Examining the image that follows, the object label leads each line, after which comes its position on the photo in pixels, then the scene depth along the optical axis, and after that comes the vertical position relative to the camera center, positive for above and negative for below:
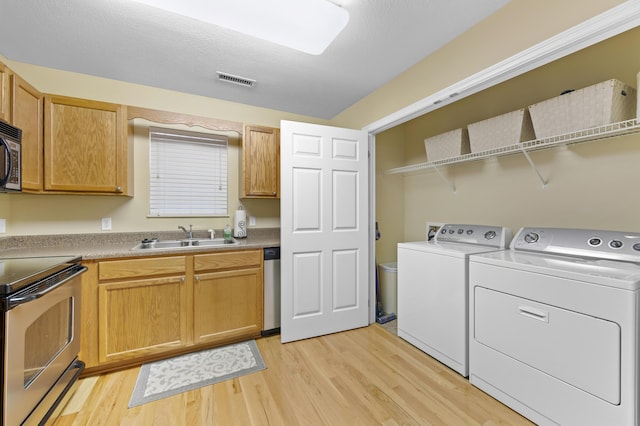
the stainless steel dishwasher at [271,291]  2.47 -0.74
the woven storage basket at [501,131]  1.89 +0.62
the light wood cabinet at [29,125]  1.78 +0.63
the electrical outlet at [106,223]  2.43 -0.09
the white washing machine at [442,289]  1.89 -0.61
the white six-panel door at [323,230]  2.41 -0.16
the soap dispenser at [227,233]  2.80 -0.21
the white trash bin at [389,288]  3.00 -0.87
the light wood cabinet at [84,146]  2.05 +0.55
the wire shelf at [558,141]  1.45 +0.47
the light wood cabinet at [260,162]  2.68 +0.53
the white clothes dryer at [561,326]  1.17 -0.60
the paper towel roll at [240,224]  2.84 -0.12
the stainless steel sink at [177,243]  2.43 -0.29
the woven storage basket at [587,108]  1.43 +0.61
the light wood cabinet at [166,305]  1.88 -0.73
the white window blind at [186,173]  2.65 +0.42
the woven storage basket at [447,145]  2.34 +0.63
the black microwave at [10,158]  1.53 +0.34
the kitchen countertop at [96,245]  1.95 -0.28
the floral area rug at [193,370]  1.74 -1.17
